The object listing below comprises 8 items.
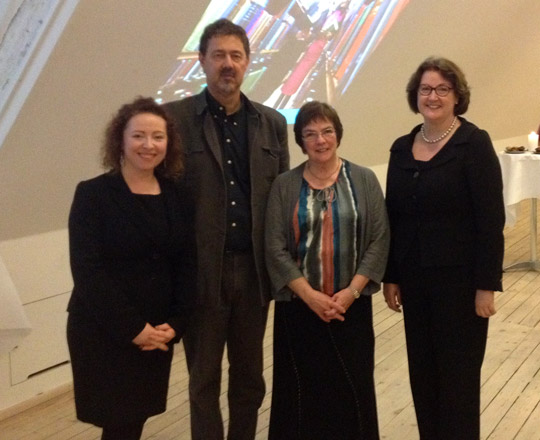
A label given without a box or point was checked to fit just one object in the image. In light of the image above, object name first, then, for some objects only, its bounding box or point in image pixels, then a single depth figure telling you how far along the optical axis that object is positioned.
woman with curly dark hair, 1.61
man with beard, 1.91
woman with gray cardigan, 1.89
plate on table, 4.50
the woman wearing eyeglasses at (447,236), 1.81
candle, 4.53
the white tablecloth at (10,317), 2.17
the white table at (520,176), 4.38
